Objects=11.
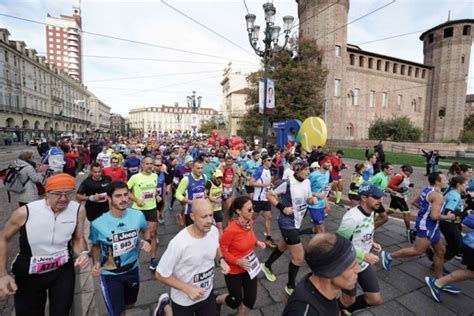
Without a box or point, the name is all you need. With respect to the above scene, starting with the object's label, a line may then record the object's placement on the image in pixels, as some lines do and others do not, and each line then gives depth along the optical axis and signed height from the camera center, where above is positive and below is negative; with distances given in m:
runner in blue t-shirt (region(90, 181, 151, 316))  2.42 -1.19
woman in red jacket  2.66 -1.32
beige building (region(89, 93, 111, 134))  91.12 +7.90
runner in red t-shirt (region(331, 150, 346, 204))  8.06 -1.12
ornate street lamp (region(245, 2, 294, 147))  10.56 +4.74
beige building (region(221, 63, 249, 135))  61.50 +10.71
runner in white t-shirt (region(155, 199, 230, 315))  2.07 -1.15
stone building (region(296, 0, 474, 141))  33.66 +10.36
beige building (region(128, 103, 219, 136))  129.00 +8.42
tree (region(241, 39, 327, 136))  26.41 +6.18
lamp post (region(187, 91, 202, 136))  23.67 +3.24
